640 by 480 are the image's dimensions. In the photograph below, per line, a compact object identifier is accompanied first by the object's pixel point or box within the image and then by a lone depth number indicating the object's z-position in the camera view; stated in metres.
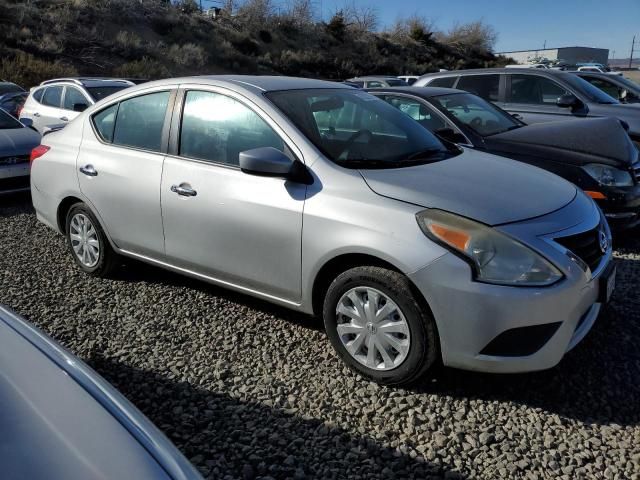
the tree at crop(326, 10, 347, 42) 49.44
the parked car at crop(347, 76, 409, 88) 18.15
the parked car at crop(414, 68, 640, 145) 7.58
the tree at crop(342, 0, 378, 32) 54.88
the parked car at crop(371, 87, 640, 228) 5.05
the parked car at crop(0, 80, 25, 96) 14.88
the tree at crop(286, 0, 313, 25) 48.50
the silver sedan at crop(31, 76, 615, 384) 2.79
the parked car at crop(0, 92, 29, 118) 13.38
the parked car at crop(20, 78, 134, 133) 9.84
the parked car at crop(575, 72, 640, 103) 9.52
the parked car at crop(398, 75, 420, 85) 21.10
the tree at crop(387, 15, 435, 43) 55.84
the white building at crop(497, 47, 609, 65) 73.19
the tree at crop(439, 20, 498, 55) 59.84
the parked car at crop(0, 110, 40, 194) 7.45
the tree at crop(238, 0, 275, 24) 45.38
